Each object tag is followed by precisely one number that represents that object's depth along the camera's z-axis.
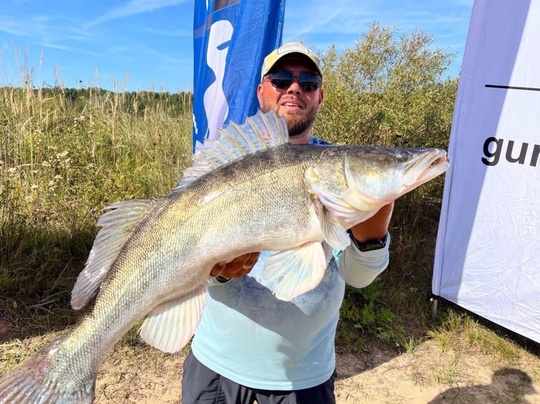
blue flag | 3.24
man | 1.77
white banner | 3.18
